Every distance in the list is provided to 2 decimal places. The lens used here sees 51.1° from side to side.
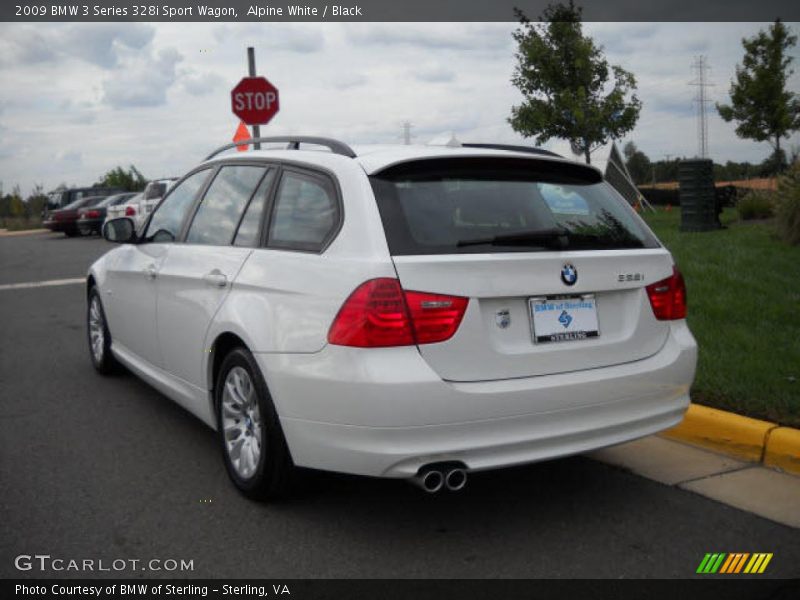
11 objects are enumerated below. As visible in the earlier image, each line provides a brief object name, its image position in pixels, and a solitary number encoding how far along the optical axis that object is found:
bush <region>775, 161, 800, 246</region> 11.13
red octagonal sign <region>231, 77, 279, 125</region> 13.17
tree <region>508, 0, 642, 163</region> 23.49
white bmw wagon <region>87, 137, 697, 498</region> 3.20
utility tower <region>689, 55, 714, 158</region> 51.04
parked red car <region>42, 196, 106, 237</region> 31.12
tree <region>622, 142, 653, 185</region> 96.62
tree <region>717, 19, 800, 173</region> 29.55
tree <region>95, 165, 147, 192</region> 50.68
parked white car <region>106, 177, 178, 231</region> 24.10
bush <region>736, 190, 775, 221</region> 16.31
